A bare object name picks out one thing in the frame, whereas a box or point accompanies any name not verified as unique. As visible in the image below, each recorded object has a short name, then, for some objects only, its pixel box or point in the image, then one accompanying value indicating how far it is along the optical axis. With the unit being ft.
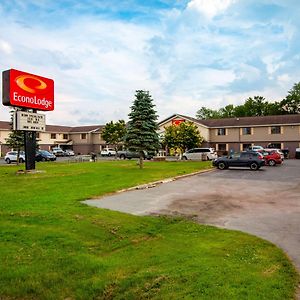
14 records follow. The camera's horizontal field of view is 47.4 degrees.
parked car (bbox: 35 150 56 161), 161.05
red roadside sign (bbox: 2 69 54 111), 84.53
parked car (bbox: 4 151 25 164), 152.56
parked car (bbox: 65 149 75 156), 219.20
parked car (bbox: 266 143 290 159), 170.40
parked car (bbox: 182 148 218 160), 146.30
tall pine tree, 104.88
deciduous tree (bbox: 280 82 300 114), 274.57
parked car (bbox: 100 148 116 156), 220.02
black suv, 99.81
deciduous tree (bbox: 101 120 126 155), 207.00
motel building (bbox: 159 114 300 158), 171.83
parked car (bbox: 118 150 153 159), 174.97
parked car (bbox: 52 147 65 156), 213.07
